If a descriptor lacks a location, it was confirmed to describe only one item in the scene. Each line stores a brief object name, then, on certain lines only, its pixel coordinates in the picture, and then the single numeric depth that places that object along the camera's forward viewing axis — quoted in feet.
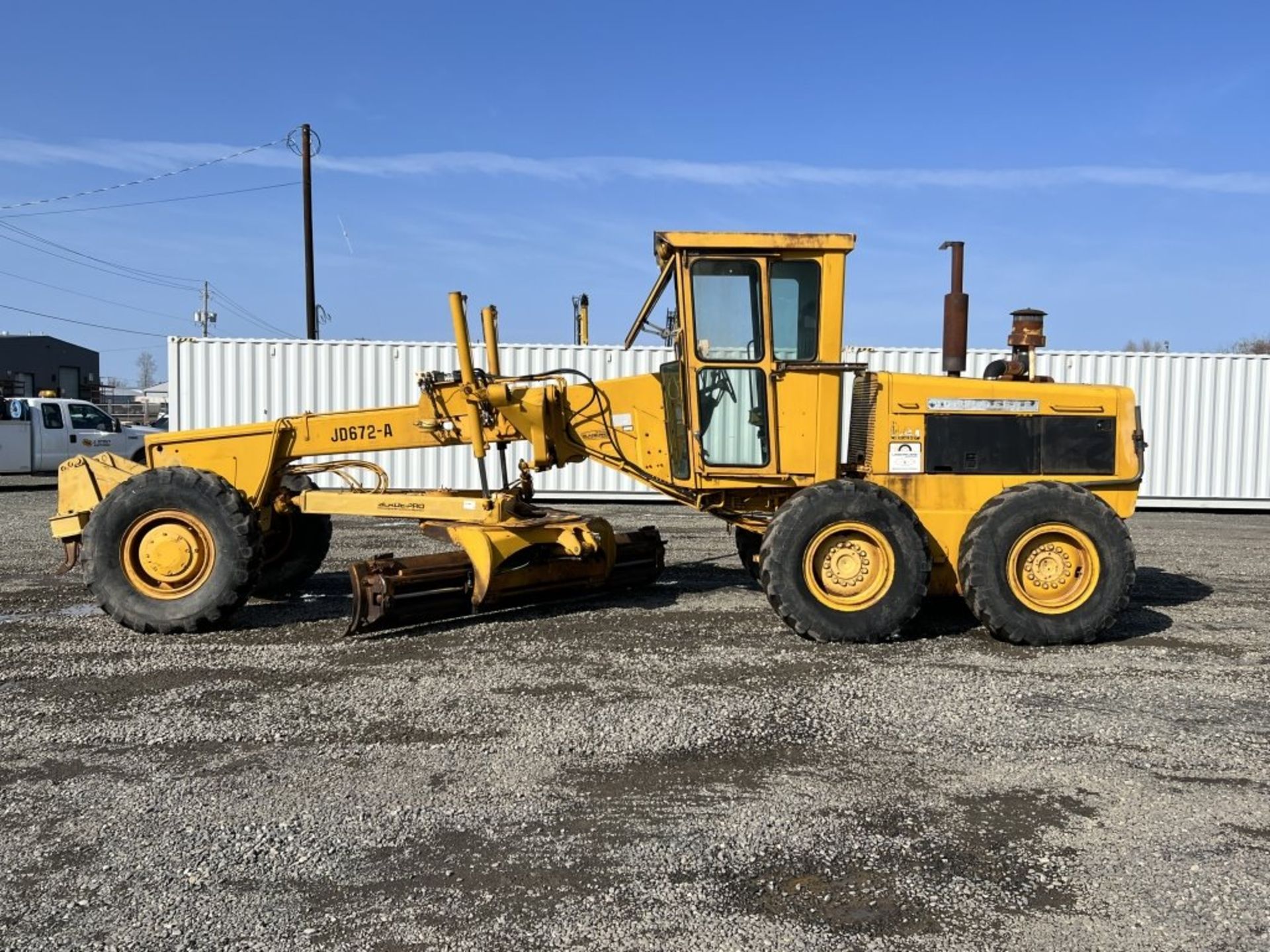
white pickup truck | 58.34
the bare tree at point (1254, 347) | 151.13
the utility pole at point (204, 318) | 172.76
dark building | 176.38
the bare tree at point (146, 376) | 379.43
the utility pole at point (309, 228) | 81.66
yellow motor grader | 20.43
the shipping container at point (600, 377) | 53.36
